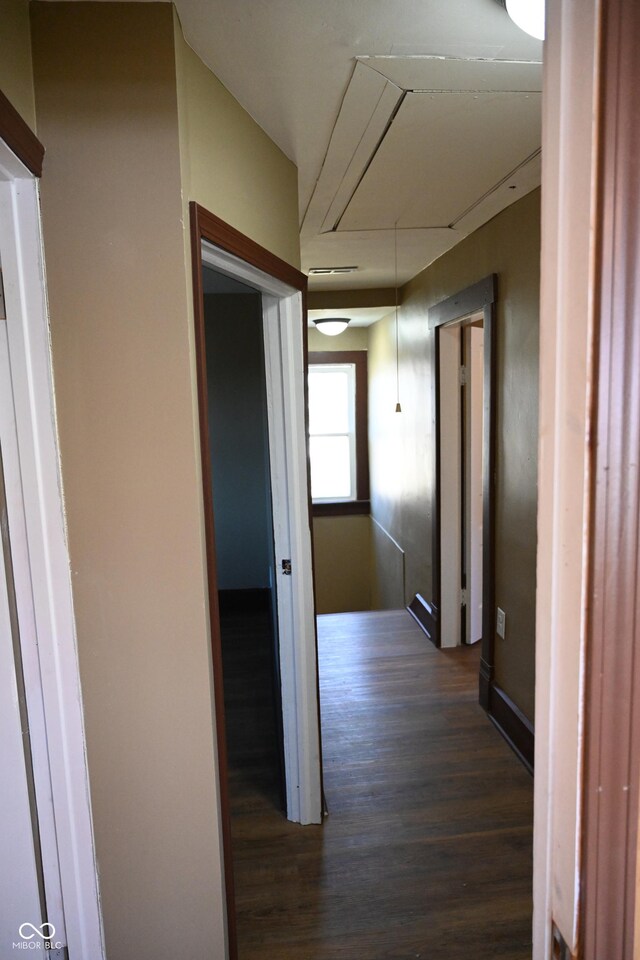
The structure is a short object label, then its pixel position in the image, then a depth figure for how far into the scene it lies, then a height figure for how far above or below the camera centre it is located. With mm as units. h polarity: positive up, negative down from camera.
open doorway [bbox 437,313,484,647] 3908 -502
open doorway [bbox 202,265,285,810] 4547 -384
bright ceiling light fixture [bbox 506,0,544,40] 1163 +734
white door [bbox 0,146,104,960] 1312 -547
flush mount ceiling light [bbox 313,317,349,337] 5410 +703
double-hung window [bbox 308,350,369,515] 6820 -305
